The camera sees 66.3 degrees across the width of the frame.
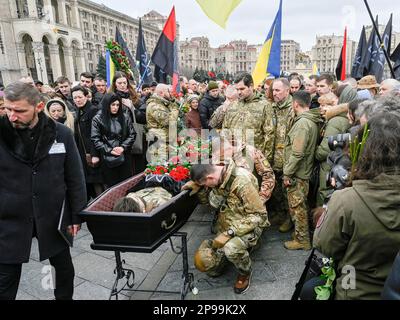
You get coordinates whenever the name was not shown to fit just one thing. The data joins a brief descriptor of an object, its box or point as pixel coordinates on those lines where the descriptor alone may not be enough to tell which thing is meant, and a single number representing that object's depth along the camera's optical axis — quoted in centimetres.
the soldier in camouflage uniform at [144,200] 254
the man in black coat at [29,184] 222
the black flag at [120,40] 816
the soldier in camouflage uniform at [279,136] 415
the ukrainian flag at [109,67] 656
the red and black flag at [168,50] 606
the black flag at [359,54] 831
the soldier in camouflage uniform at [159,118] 486
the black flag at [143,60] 756
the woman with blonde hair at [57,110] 421
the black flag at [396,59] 584
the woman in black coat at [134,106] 512
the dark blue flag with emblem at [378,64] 731
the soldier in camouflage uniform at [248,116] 410
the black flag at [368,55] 741
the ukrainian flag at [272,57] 539
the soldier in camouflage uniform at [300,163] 348
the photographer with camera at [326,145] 337
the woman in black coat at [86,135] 464
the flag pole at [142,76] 728
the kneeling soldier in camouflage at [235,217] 286
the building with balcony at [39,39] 4491
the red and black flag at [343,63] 793
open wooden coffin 233
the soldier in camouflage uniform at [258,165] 371
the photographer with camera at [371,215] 141
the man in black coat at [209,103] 676
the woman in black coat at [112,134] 438
